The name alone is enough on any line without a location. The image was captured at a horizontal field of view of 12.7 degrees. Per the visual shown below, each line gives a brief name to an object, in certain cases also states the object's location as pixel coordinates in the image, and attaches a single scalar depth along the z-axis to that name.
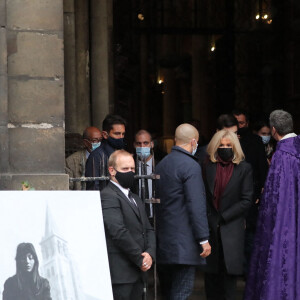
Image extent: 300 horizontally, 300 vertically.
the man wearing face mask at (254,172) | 12.53
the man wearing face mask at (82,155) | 12.32
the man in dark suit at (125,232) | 8.98
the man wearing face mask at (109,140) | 11.19
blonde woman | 11.00
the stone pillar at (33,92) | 9.88
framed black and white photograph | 7.38
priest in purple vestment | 10.58
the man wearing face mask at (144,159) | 10.24
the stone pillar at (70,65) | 15.67
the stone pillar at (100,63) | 16.47
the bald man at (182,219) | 10.29
